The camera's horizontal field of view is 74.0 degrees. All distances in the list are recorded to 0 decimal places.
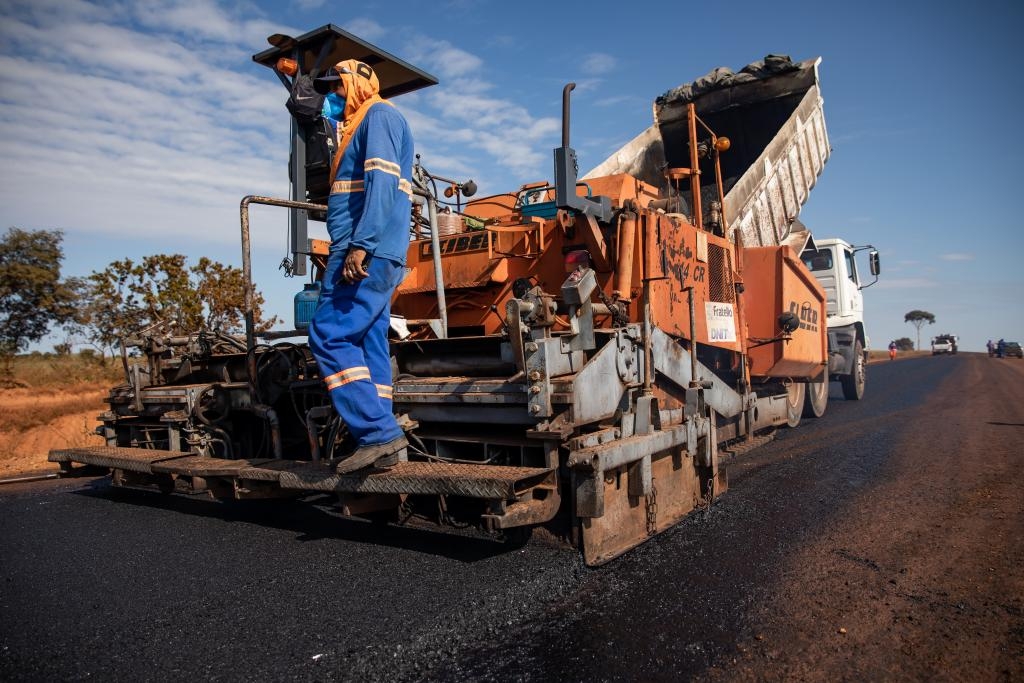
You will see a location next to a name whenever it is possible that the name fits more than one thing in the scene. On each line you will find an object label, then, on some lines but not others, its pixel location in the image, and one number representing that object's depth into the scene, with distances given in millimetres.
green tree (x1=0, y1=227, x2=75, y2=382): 19609
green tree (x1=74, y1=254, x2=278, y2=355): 14734
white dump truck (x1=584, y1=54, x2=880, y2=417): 7750
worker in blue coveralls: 3160
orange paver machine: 3244
